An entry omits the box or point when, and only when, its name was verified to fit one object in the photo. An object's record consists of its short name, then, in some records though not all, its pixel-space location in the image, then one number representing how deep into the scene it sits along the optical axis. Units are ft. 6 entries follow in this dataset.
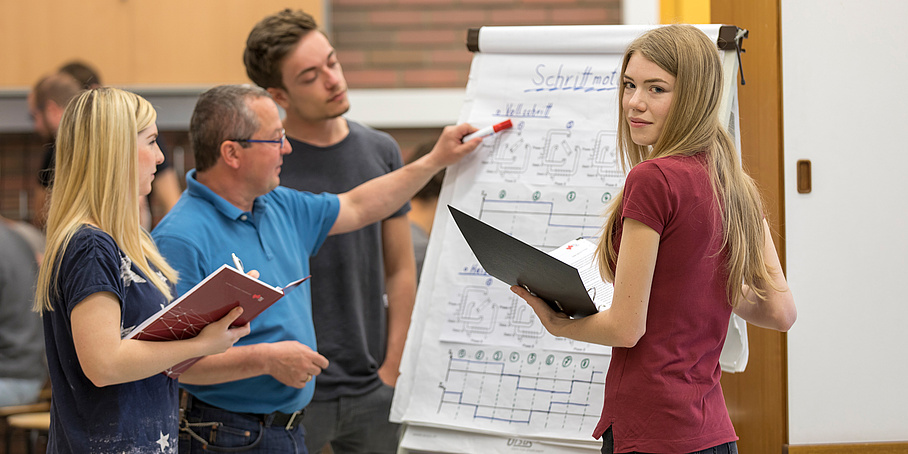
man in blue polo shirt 20.02
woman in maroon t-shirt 18.37
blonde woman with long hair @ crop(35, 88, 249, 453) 18.93
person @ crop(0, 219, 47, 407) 24.71
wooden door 20.50
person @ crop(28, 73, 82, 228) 24.97
